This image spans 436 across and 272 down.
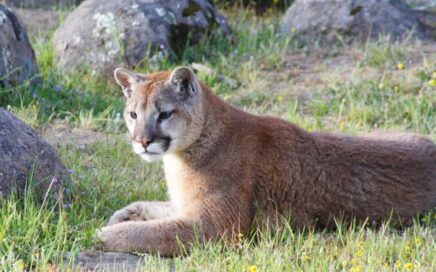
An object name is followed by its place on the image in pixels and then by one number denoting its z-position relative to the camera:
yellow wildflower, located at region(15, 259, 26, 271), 11.47
